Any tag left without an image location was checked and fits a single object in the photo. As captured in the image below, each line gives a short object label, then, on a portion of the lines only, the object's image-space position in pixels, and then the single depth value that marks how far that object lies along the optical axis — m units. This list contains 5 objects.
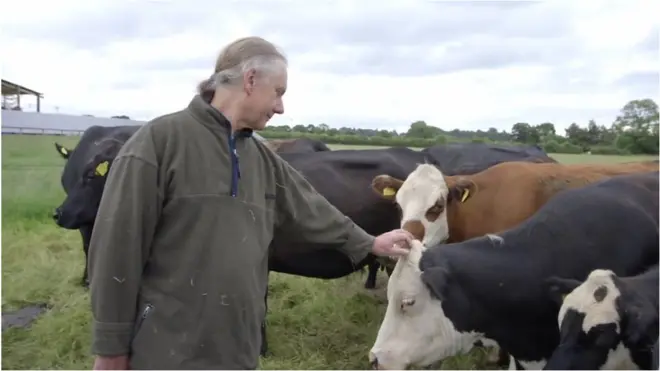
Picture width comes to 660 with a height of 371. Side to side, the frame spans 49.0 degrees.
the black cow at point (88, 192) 6.45
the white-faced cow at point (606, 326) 3.04
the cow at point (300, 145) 8.26
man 2.28
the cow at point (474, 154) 7.34
